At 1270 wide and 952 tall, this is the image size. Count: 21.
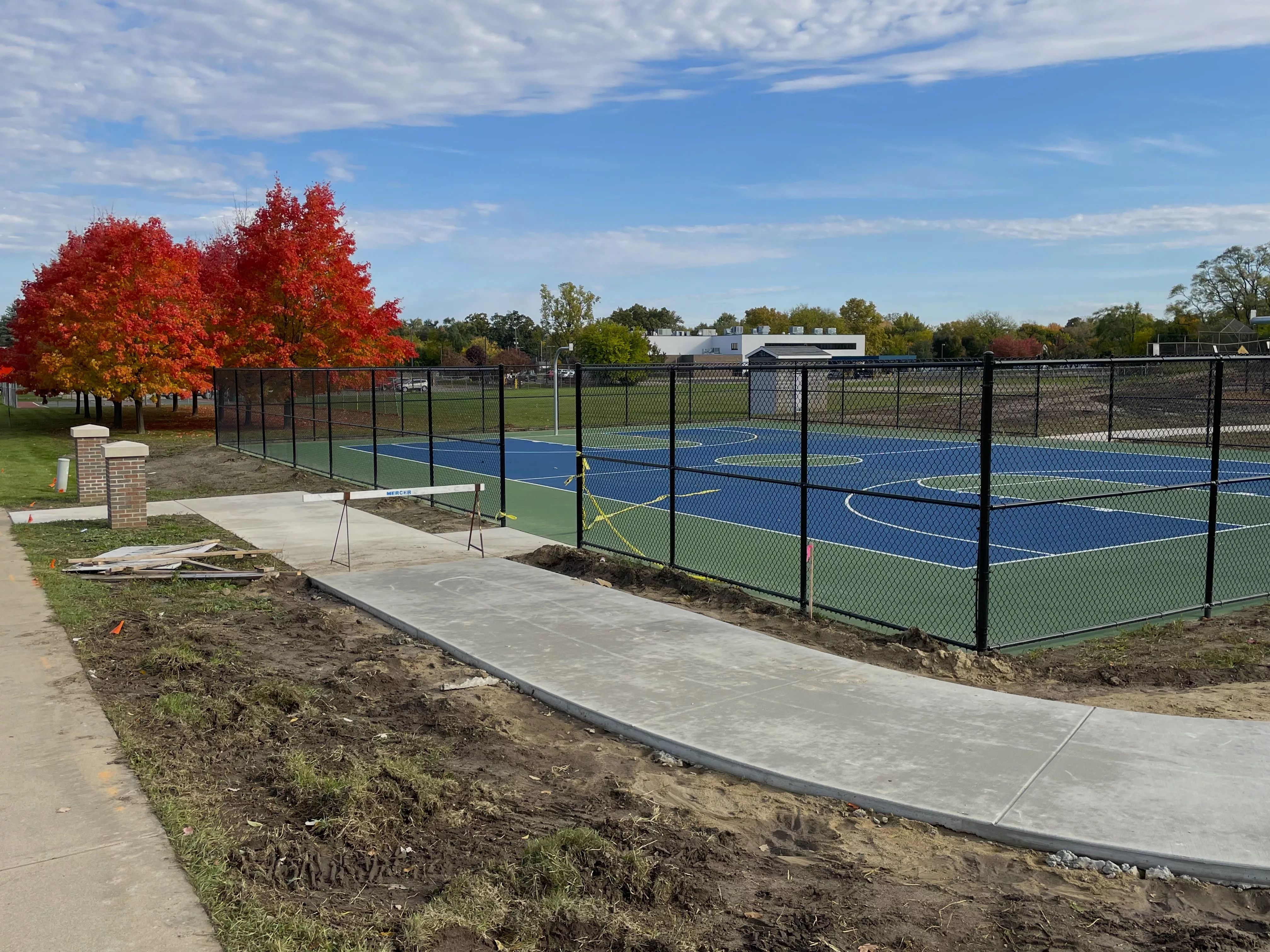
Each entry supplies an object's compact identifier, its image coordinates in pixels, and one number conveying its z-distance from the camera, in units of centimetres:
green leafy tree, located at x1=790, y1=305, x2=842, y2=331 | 14562
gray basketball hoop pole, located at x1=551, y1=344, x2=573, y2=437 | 3381
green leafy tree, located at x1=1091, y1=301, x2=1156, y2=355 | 7950
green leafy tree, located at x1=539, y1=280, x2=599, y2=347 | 10112
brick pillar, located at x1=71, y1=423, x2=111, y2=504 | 1916
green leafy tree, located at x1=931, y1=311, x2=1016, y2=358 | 9431
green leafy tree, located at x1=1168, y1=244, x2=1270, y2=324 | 7556
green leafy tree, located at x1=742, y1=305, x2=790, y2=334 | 14650
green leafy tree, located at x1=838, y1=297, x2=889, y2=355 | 12925
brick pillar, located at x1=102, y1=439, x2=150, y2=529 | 1620
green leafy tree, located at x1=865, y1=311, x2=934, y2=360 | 11094
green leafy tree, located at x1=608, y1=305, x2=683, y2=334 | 14850
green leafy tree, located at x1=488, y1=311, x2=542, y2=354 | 13400
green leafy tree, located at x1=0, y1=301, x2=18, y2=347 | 14405
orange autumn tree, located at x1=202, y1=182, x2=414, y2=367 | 3909
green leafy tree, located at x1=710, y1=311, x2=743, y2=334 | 16075
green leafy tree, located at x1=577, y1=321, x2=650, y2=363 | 8300
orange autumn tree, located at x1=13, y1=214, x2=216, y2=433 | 3700
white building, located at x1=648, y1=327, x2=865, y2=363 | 11523
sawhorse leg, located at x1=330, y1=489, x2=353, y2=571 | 1305
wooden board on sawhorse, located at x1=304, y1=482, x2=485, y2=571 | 1317
